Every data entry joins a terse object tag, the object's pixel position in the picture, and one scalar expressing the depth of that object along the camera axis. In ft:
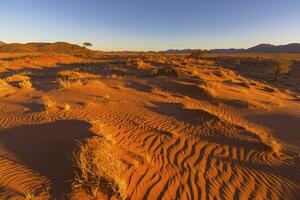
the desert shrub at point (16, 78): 33.70
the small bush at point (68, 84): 23.98
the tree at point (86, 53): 77.57
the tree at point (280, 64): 45.22
